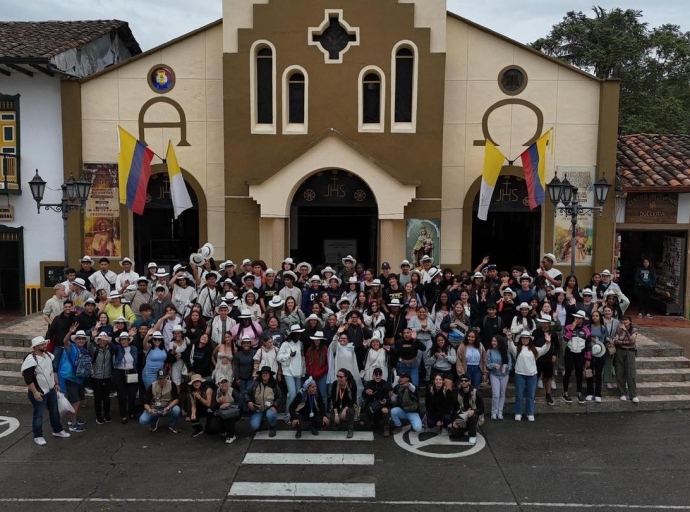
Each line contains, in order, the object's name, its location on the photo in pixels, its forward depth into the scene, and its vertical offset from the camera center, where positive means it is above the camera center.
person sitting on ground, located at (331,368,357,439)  10.55 -3.14
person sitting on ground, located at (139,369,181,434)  10.68 -3.24
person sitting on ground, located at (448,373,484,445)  10.34 -3.22
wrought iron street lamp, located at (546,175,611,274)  13.59 +0.45
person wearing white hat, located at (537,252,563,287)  13.33 -1.24
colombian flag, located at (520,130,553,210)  15.05 +1.01
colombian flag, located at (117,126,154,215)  15.39 +0.92
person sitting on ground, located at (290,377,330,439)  10.57 -3.29
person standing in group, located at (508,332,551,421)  11.09 -2.66
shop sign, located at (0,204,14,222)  18.02 -0.14
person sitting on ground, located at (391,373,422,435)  10.59 -3.23
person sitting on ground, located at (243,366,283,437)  10.60 -3.13
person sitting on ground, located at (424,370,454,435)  10.49 -3.17
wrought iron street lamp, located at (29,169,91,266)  13.82 +0.37
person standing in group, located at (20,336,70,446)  10.07 -2.81
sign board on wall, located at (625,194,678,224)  17.39 +0.14
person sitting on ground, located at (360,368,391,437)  10.59 -3.11
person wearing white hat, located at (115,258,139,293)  13.32 -1.43
